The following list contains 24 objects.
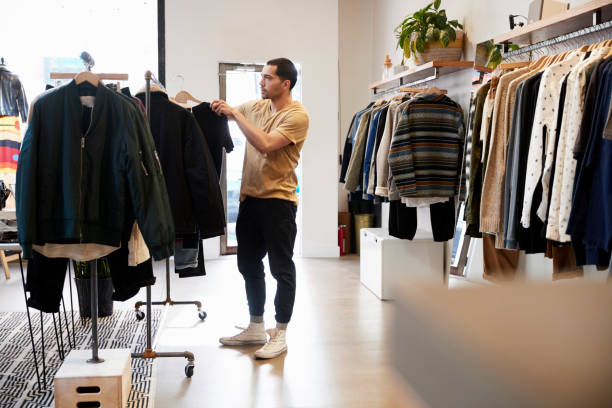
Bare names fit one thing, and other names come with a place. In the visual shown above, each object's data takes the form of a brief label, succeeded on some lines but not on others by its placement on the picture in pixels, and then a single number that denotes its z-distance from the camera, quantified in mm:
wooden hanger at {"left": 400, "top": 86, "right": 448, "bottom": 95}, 4195
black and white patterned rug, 2592
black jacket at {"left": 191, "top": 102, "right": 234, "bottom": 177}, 3137
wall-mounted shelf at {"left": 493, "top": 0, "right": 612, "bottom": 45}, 2412
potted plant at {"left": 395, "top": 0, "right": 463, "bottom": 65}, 4316
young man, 3113
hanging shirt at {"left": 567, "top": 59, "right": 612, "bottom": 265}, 2047
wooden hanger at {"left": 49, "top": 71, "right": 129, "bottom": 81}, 2811
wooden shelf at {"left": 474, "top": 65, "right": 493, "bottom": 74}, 3852
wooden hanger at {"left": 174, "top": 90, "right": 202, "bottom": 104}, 3402
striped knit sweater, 3893
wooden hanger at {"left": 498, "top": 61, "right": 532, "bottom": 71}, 2941
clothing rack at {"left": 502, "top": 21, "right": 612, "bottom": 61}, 2405
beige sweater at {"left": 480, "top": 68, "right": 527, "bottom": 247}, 2783
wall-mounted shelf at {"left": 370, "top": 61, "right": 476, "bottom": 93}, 4211
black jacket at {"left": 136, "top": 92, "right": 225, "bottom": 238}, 2811
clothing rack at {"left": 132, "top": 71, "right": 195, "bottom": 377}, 2842
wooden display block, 2320
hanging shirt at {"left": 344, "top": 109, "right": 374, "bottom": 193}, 4828
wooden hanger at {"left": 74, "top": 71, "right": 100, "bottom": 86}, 2359
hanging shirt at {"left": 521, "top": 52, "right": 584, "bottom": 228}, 2404
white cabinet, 4438
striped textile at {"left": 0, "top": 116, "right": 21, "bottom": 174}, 5258
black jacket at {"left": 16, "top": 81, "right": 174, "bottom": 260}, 2205
